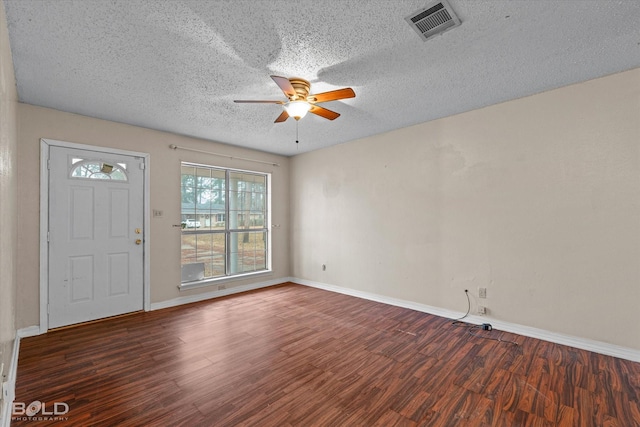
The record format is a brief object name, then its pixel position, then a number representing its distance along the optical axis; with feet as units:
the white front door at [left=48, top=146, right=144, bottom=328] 10.94
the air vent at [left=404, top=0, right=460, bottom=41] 5.73
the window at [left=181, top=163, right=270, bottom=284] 14.90
